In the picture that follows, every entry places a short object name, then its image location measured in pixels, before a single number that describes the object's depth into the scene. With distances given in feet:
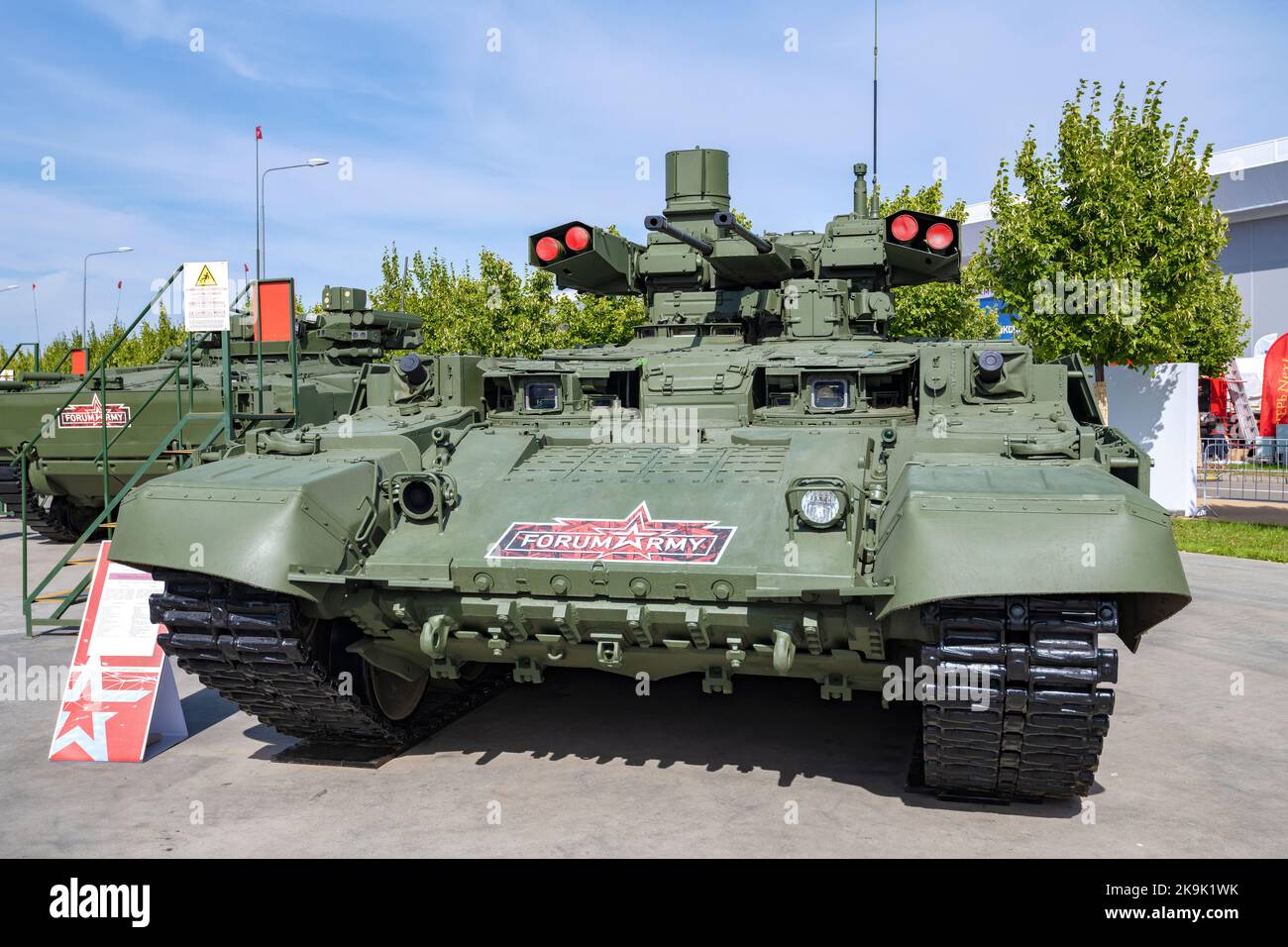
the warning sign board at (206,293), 36.50
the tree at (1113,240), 62.13
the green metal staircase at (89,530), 36.76
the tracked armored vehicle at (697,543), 19.17
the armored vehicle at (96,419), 59.31
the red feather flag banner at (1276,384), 65.77
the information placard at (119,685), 26.76
